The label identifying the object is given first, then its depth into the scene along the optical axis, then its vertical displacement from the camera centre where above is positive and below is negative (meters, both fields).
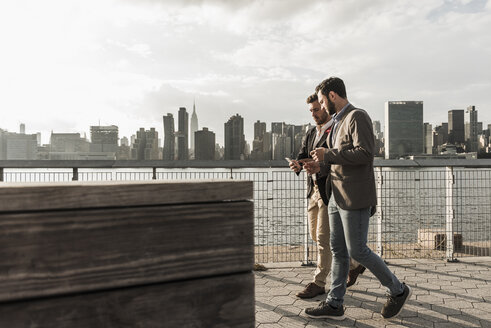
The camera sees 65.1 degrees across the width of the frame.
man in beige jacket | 3.18 -0.24
